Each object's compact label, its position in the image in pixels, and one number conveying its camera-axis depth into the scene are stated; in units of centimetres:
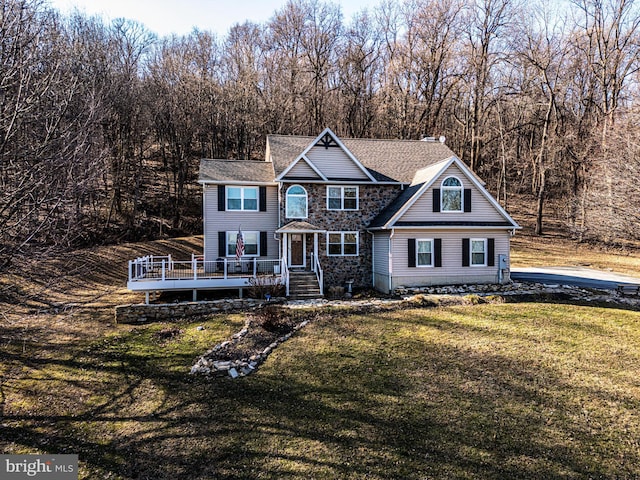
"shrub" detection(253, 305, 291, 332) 1193
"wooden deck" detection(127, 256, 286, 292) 1501
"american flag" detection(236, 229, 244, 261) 1739
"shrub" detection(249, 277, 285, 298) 1530
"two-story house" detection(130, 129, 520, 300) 1708
